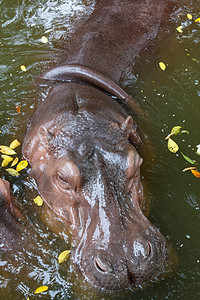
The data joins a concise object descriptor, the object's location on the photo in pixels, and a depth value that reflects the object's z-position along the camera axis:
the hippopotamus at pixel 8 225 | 4.41
